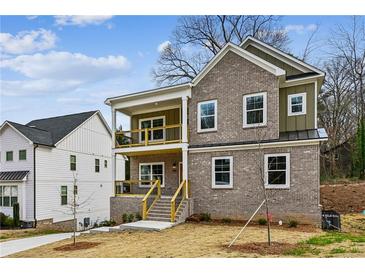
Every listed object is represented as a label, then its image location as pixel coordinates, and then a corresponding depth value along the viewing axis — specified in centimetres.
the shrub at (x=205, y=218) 1165
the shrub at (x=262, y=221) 1058
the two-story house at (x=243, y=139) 1077
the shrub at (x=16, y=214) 1672
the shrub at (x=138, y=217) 1233
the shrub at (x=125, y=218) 1277
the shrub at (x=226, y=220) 1133
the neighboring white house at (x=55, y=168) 1720
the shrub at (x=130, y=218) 1232
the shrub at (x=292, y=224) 1009
